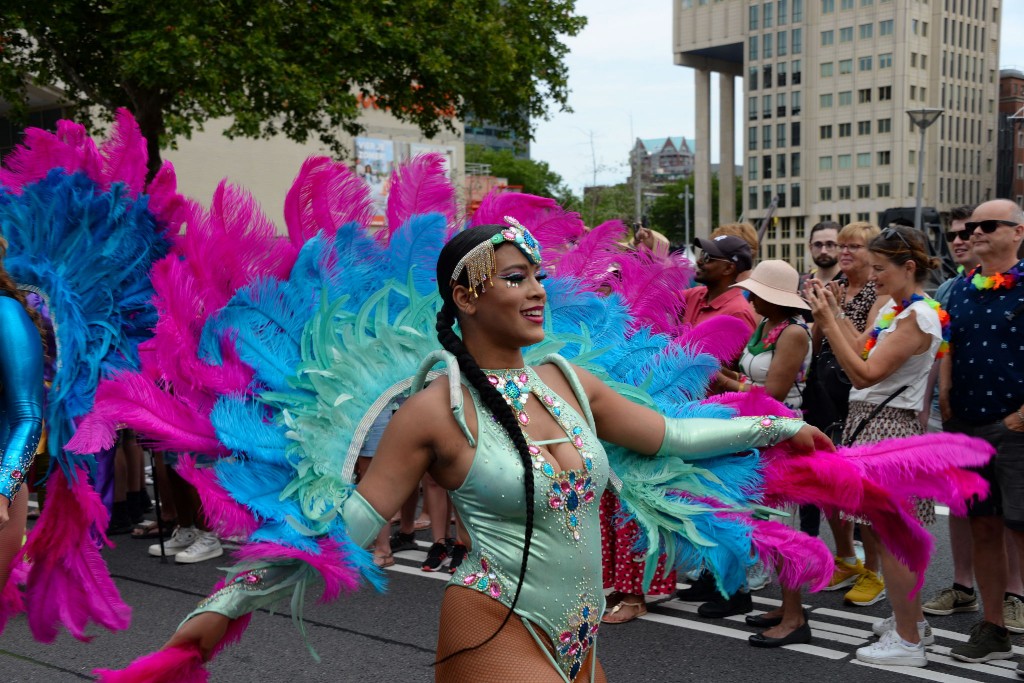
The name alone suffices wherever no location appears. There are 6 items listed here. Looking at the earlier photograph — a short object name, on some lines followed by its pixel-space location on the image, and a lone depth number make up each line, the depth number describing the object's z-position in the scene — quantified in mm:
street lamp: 19391
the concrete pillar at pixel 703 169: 99312
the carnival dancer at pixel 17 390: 3242
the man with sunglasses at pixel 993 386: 4520
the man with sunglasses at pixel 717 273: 5535
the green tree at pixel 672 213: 113812
